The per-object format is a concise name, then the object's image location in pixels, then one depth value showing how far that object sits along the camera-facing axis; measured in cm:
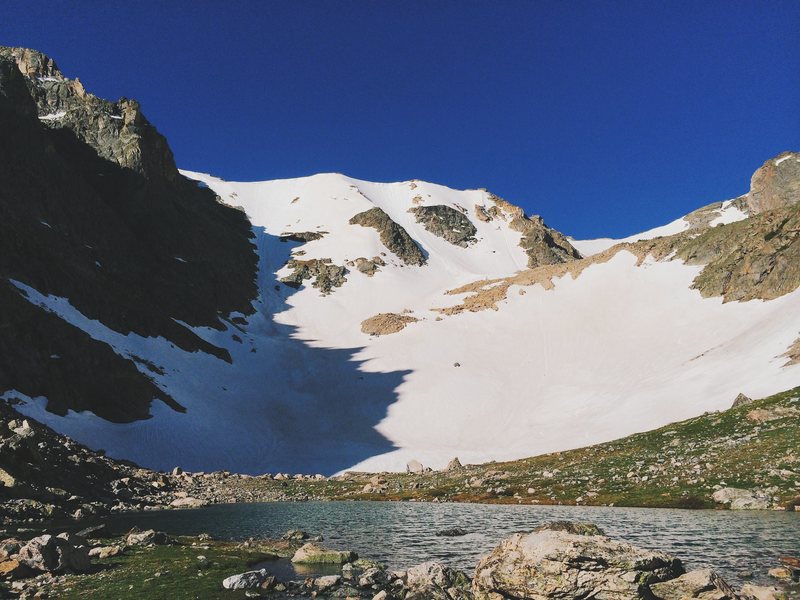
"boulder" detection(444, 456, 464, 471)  8216
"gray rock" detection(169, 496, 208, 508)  5100
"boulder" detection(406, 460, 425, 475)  8545
